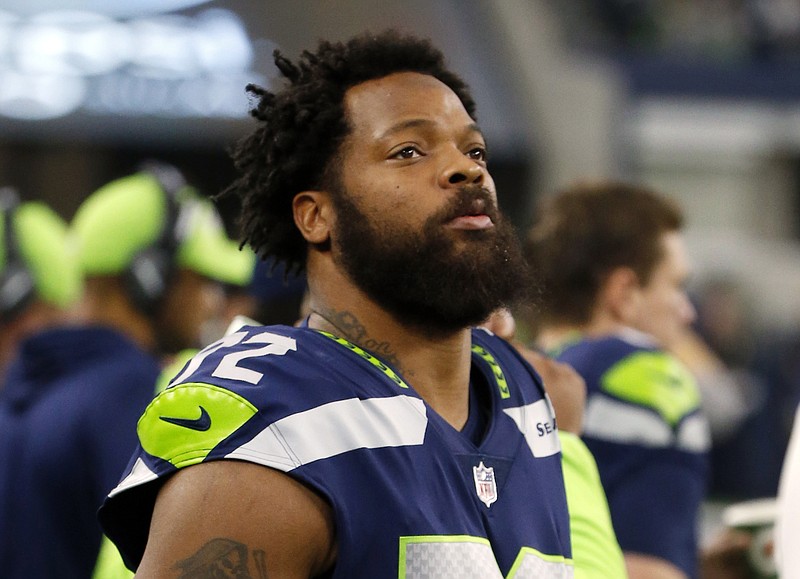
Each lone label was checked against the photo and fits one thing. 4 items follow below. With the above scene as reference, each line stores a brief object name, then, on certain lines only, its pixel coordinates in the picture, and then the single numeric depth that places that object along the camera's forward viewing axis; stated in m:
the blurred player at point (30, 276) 9.48
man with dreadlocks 3.66
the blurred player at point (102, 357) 6.81
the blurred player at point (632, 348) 6.76
